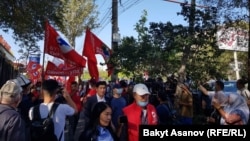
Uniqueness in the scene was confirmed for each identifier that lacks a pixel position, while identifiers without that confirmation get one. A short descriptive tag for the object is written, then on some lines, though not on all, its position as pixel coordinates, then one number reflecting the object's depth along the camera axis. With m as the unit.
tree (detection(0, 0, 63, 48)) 7.09
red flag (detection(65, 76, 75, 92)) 5.80
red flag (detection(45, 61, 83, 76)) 5.61
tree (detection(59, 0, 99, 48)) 17.13
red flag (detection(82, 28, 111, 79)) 5.91
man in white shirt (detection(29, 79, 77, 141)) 2.43
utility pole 6.87
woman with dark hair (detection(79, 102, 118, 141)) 2.08
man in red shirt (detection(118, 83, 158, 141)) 2.52
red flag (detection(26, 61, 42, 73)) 10.98
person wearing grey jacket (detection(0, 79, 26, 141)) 1.90
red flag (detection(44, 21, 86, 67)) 5.07
